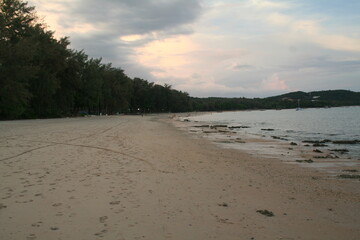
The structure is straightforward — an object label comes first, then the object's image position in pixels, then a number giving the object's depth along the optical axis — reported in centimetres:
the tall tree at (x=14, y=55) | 3494
